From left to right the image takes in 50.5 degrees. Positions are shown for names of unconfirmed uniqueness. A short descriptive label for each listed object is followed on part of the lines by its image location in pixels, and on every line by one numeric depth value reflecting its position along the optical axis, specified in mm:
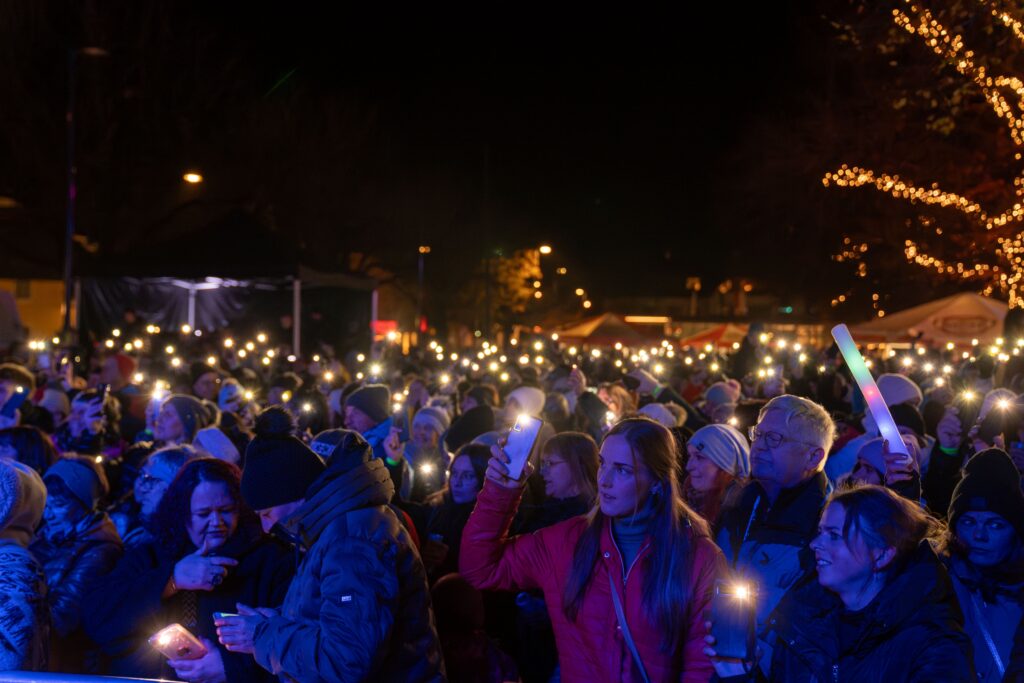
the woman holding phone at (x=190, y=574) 3883
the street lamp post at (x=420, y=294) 42069
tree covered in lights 8984
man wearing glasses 4137
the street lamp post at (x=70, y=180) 18297
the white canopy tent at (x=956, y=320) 20234
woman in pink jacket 3430
